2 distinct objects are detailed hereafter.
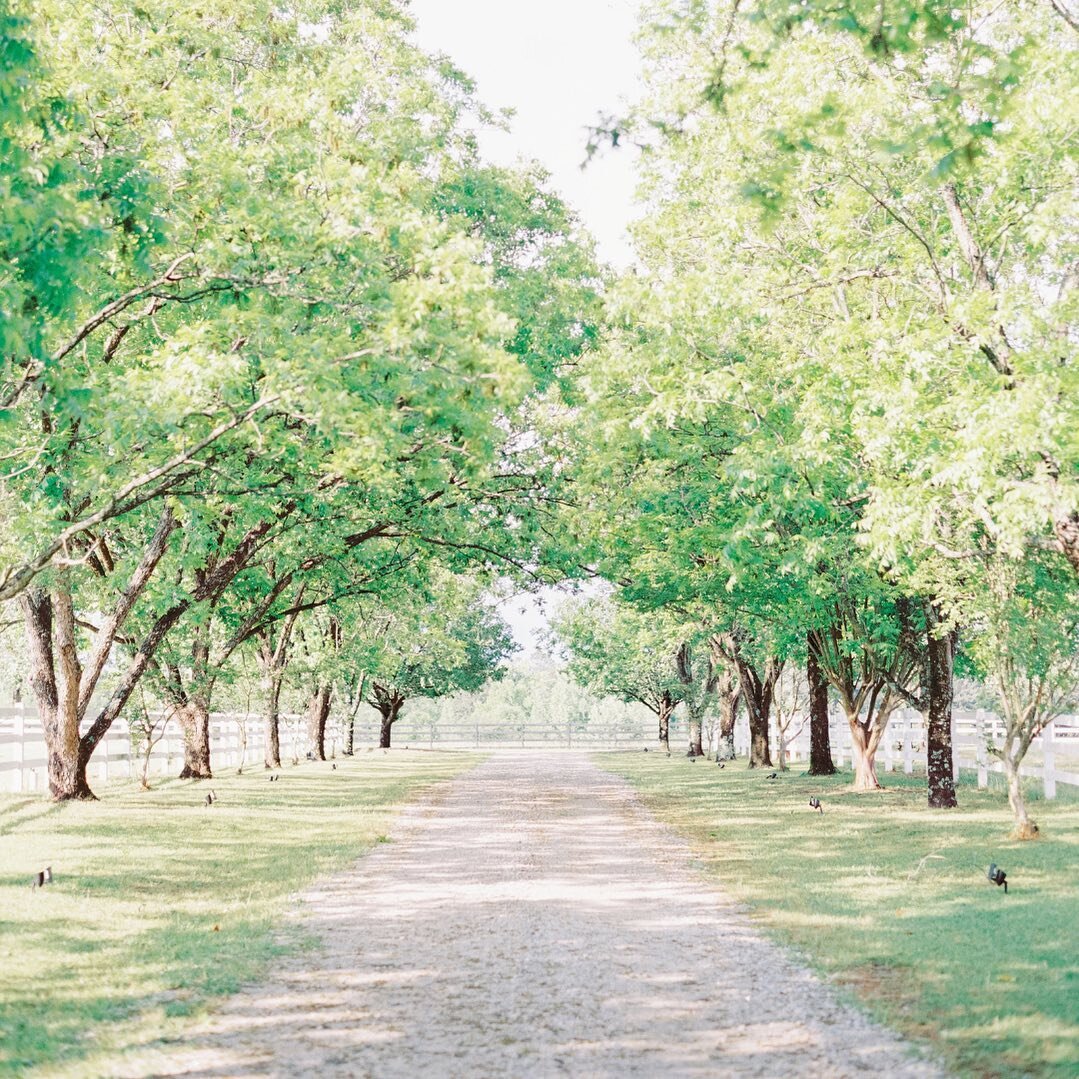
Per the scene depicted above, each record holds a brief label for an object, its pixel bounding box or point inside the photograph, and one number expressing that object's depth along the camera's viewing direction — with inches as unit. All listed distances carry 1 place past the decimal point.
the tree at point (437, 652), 1598.2
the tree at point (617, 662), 1728.6
